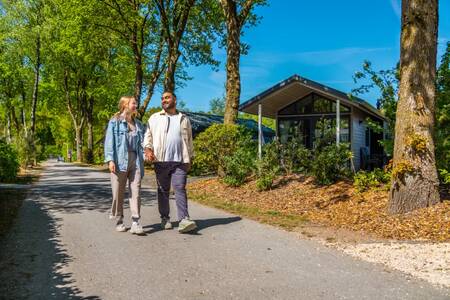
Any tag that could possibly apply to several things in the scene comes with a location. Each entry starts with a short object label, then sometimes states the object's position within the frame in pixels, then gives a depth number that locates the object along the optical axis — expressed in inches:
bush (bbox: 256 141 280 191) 451.2
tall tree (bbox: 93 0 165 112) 924.0
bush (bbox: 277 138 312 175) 482.9
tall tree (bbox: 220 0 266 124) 583.5
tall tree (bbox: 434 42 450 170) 363.3
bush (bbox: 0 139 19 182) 546.9
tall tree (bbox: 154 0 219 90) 824.9
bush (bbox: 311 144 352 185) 436.8
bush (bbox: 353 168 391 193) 378.9
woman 243.3
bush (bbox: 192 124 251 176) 526.0
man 248.8
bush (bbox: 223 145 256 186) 487.5
